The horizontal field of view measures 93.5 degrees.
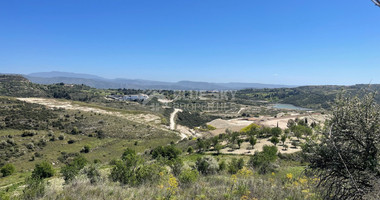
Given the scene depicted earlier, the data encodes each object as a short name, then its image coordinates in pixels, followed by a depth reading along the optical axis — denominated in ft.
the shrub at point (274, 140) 90.38
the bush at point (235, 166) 48.80
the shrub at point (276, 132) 107.49
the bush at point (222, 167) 50.35
